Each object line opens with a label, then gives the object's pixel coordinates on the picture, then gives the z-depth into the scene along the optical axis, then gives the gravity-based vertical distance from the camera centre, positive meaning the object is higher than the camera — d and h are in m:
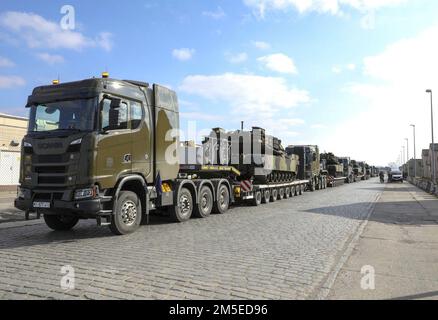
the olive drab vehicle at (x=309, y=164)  30.12 +0.68
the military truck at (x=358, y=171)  62.44 +0.33
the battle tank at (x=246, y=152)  17.02 +0.94
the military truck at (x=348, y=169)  51.46 +0.50
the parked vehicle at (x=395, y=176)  58.59 -0.45
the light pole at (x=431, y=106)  40.38 +6.55
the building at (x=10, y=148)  27.88 +1.82
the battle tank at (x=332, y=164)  44.48 +0.97
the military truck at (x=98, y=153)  8.85 +0.46
